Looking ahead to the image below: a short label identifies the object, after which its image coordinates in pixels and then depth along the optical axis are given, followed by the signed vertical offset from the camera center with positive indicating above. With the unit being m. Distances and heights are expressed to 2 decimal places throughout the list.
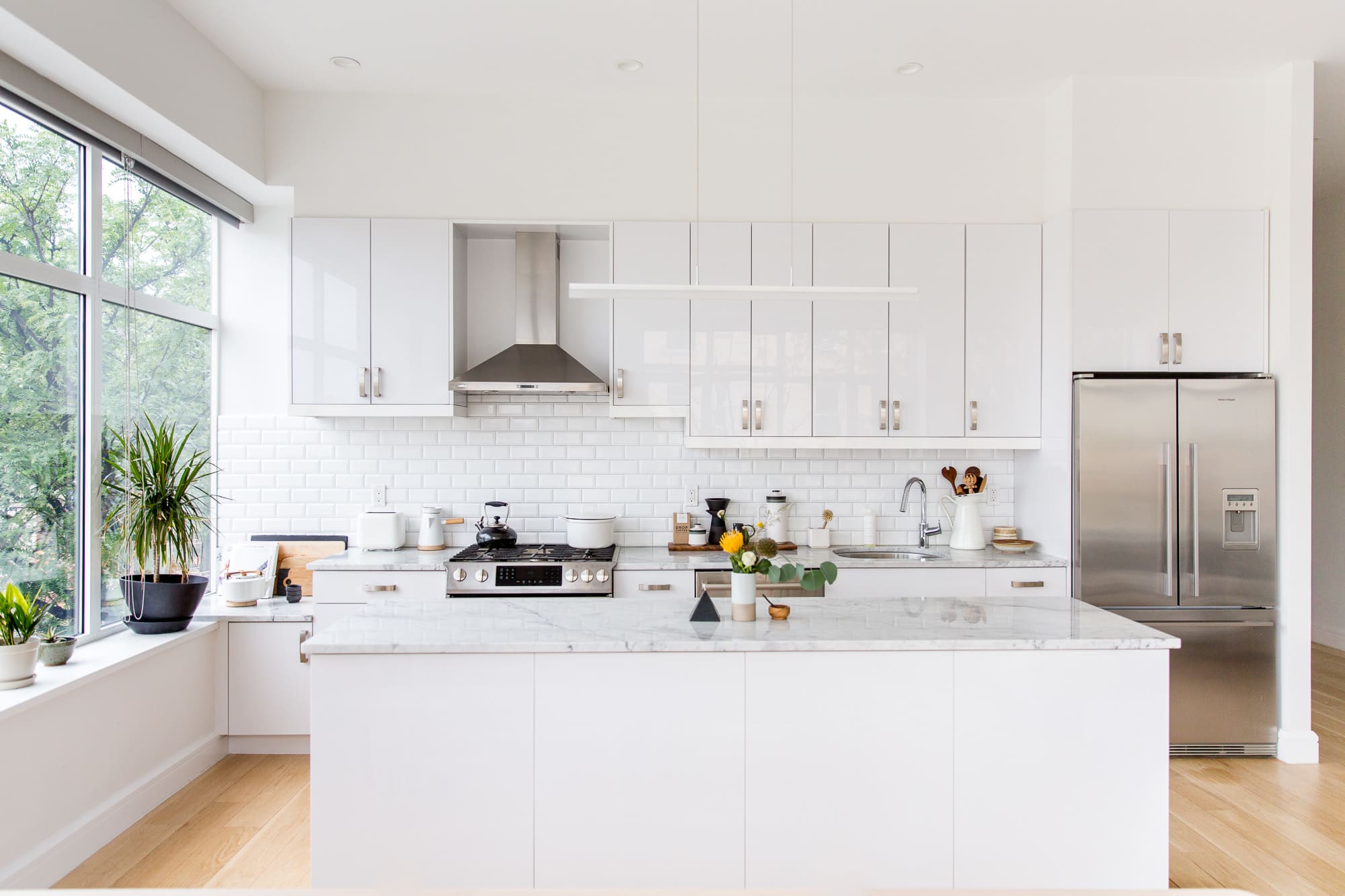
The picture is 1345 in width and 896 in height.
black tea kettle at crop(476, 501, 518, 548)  3.95 -0.44
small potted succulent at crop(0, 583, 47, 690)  2.54 -0.65
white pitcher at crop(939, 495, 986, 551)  3.99 -0.39
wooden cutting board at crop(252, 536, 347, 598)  4.04 -0.57
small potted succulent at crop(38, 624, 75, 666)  2.77 -0.74
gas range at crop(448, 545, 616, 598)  3.60 -0.61
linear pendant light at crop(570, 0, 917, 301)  2.43 +0.53
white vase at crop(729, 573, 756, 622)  2.35 -0.46
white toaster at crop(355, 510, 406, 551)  3.96 -0.42
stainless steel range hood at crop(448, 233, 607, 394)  3.85 +0.56
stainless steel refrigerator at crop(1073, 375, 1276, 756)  3.58 -0.33
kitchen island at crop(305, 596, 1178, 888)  2.12 -0.88
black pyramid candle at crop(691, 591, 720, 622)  2.36 -0.51
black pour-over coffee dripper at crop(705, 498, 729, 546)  4.13 -0.36
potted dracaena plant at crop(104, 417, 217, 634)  3.14 -0.32
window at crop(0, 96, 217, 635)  2.74 +0.46
